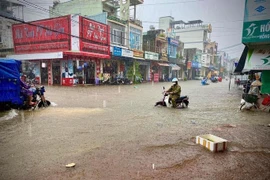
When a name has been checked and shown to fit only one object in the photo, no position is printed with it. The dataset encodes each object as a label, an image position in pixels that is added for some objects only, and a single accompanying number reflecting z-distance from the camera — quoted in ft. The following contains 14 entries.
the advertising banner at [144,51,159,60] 106.18
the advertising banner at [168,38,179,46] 134.76
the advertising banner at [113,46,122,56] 83.09
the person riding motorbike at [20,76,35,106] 26.46
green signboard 29.32
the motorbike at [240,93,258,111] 28.08
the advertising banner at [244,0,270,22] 28.96
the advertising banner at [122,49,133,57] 87.30
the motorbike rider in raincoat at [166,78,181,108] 29.60
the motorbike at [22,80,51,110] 26.84
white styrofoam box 12.48
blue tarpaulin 24.14
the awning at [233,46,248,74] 37.72
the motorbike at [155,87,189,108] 29.94
